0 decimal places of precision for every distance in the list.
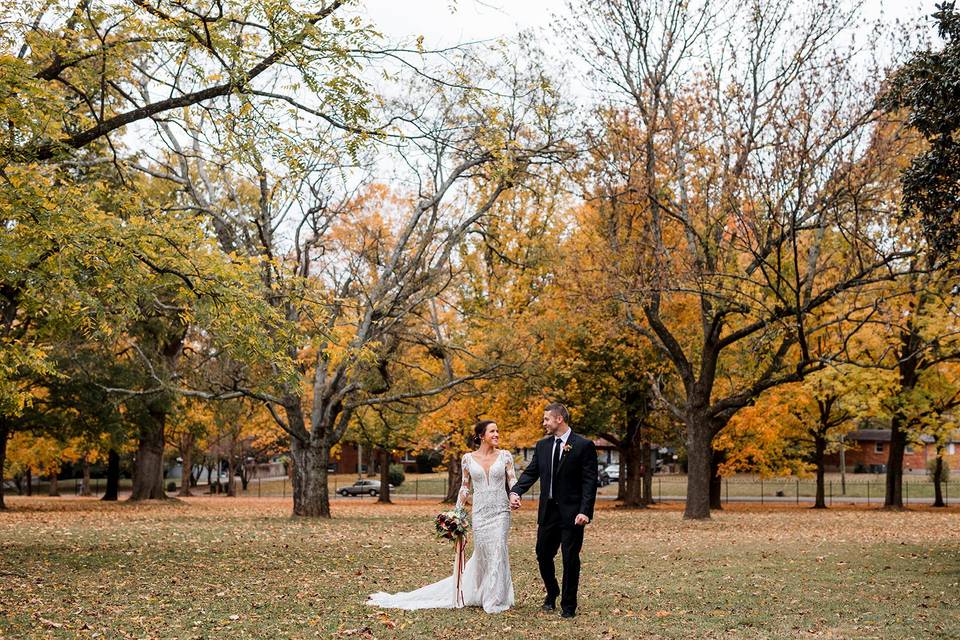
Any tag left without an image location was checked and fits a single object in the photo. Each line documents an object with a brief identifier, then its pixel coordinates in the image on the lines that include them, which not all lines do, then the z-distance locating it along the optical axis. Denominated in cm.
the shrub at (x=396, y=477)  6556
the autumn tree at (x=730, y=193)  2131
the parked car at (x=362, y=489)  6044
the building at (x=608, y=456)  8256
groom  950
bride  988
